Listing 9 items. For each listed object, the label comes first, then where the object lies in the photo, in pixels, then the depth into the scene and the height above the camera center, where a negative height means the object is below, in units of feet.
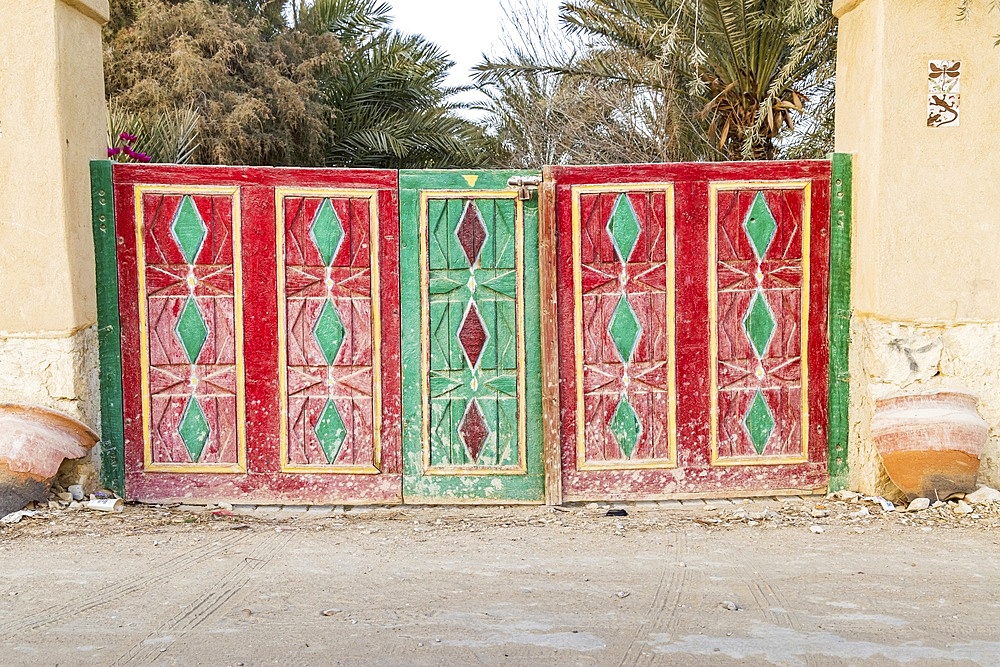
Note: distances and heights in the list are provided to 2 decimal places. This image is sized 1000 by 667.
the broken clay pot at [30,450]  16.05 -2.83
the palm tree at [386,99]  45.73 +8.02
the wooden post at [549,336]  17.49 -1.19
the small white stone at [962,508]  16.57 -3.99
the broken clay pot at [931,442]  16.47 -2.89
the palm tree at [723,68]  32.12 +7.05
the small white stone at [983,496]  16.80 -3.85
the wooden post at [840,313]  17.84 -0.85
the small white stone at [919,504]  16.87 -3.98
